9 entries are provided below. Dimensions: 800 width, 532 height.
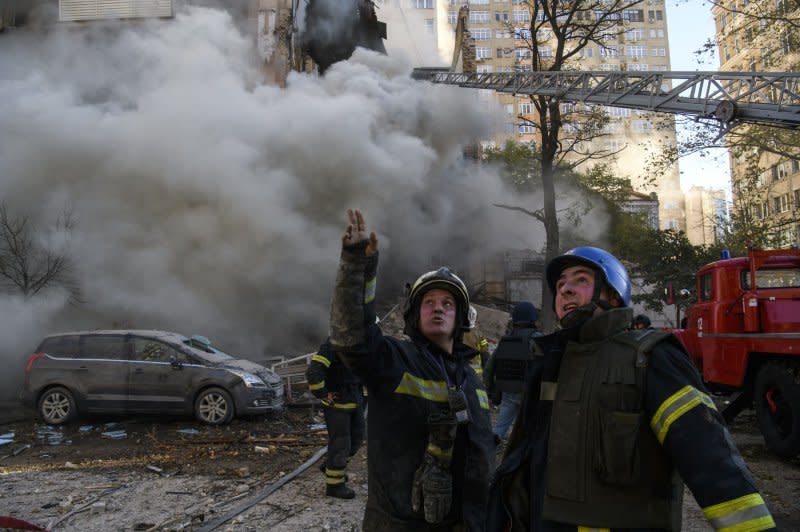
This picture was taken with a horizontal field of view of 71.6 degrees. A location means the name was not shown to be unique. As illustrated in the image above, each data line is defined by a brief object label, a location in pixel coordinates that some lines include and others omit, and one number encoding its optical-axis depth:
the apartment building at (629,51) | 59.94
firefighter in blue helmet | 1.38
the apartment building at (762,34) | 15.12
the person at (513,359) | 5.30
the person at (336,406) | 4.94
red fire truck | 6.01
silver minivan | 8.38
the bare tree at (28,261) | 11.84
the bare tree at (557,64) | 14.52
